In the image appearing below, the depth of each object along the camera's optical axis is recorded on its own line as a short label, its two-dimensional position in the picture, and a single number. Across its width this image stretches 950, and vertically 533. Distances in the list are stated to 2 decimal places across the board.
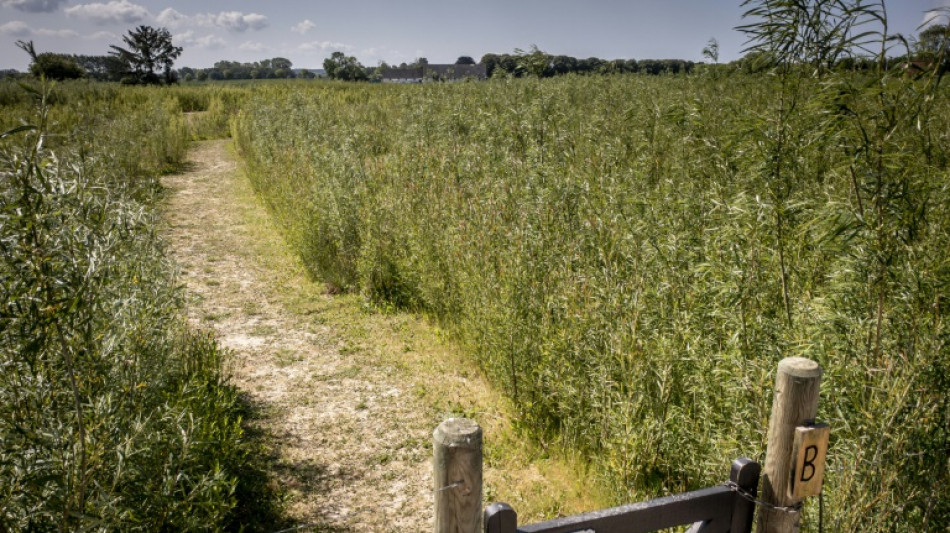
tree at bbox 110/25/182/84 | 42.69
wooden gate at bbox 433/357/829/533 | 1.77
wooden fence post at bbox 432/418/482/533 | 1.56
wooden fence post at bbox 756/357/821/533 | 1.92
